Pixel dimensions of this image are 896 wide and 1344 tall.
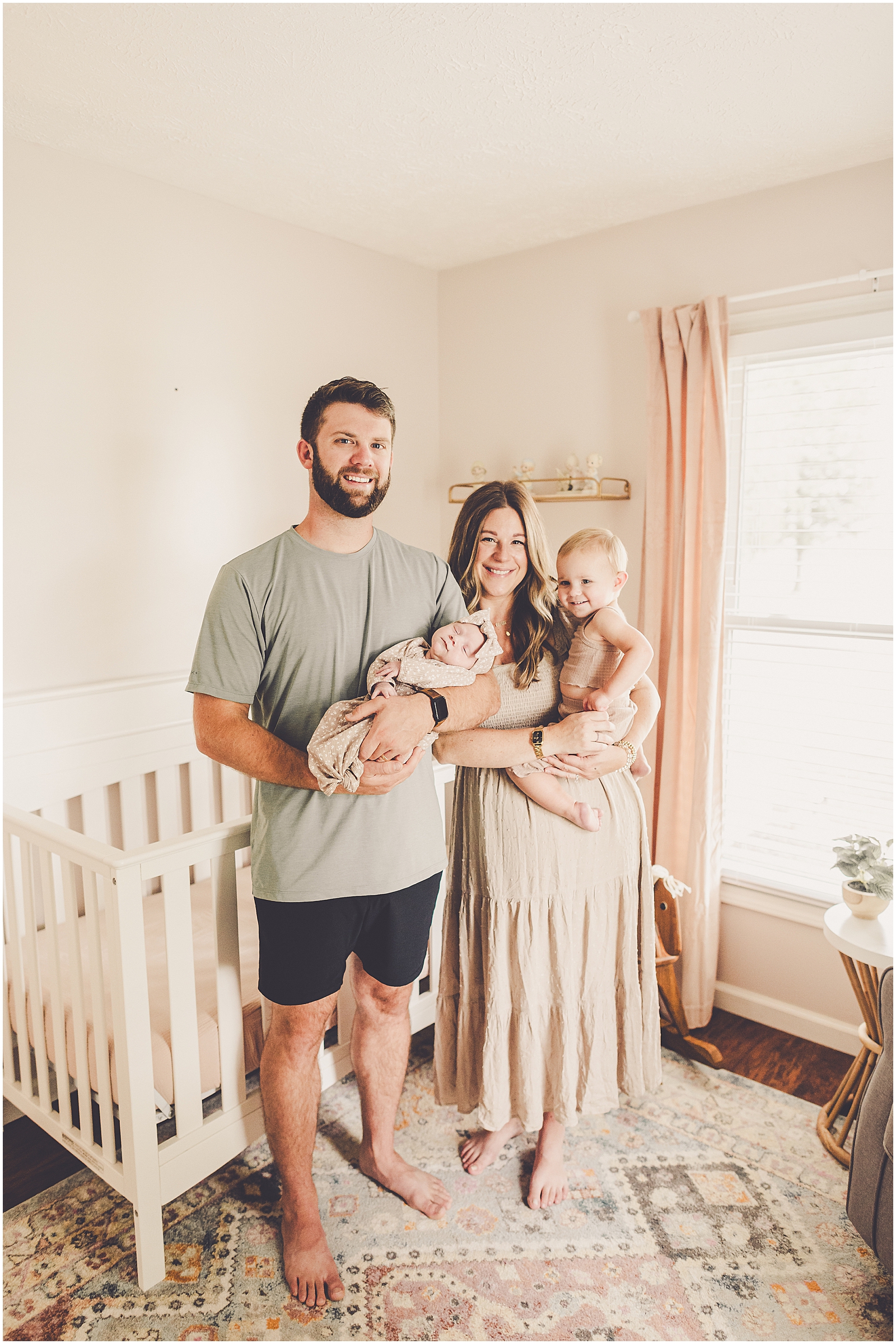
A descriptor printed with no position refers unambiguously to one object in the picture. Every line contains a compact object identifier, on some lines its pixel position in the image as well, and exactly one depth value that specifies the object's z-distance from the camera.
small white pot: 2.08
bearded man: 1.51
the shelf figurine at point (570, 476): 2.89
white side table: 1.96
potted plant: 2.09
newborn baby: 1.44
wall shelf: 2.87
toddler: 1.78
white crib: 1.57
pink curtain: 2.56
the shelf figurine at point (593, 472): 2.80
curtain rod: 2.28
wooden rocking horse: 2.44
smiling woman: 1.80
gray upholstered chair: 1.54
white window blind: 2.41
